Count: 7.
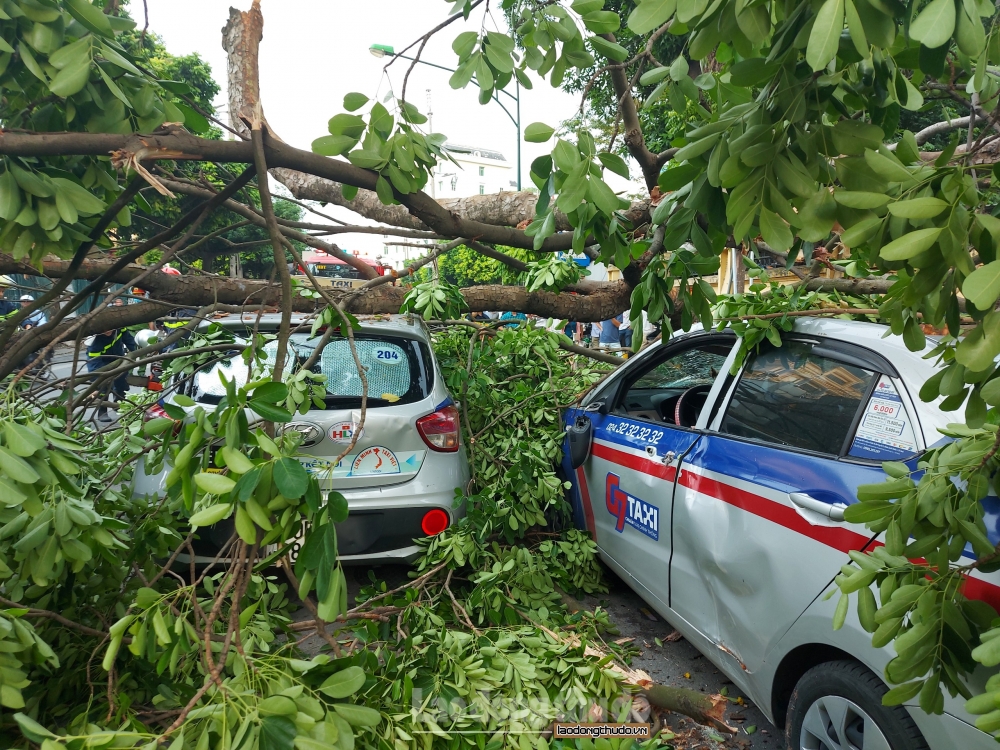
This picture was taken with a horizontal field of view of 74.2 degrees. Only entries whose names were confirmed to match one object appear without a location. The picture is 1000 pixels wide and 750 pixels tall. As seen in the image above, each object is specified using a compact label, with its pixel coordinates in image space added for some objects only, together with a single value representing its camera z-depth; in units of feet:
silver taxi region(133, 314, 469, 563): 11.53
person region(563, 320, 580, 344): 37.32
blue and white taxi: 6.57
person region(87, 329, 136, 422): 21.08
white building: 271.69
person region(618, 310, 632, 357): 26.35
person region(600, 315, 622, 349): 35.74
